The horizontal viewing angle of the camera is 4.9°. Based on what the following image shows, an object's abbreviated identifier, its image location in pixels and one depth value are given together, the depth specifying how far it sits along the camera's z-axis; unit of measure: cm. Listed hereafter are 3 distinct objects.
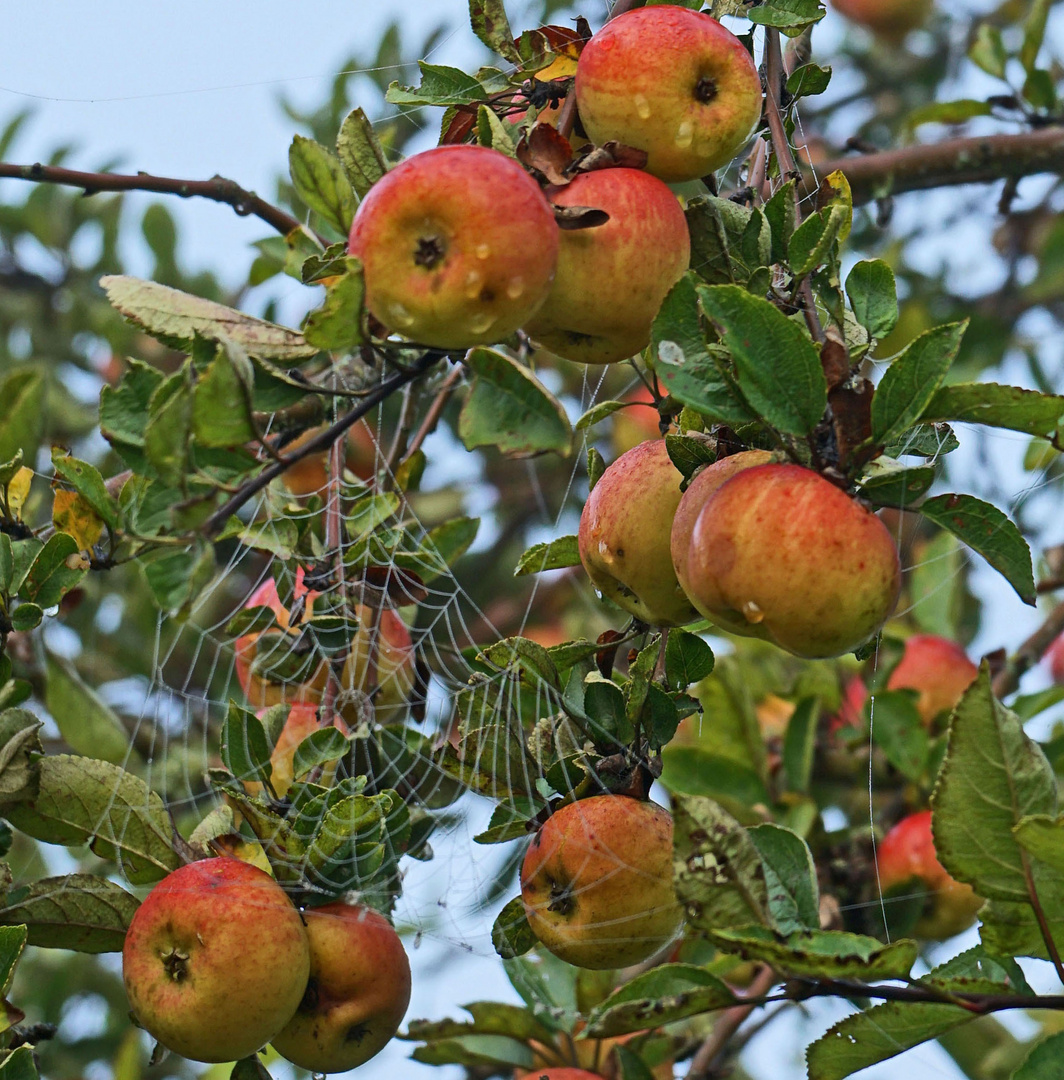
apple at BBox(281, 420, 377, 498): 523
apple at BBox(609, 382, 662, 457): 606
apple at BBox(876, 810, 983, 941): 423
